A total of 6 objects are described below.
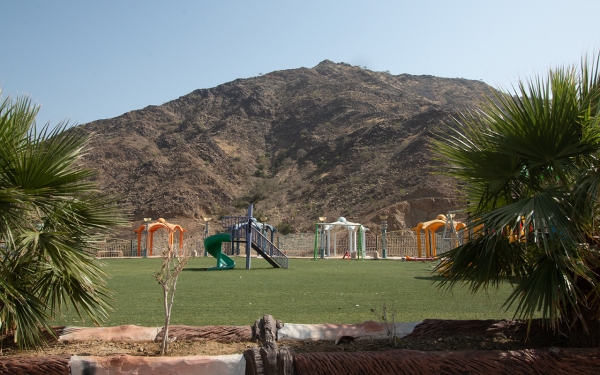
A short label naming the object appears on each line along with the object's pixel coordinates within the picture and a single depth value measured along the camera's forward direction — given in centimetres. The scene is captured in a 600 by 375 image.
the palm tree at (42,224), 365
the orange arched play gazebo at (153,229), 3106
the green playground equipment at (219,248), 1838
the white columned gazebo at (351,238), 2759
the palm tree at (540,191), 353
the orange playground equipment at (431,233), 2476
